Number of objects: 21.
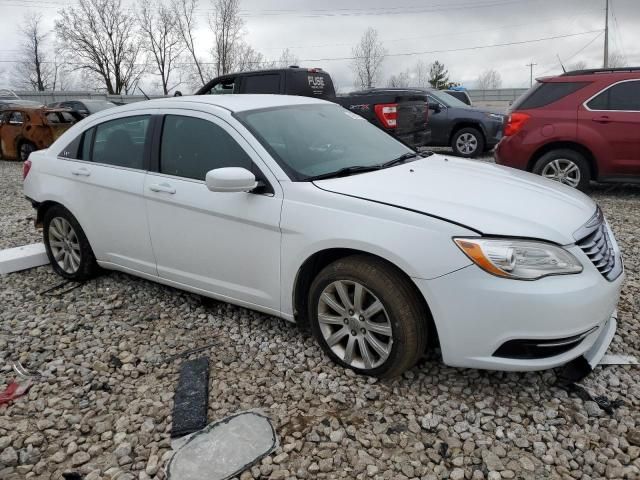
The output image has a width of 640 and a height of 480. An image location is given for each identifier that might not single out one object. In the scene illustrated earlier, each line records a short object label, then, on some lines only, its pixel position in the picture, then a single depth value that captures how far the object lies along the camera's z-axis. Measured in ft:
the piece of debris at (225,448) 7.81
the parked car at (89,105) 50.65
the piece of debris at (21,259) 16.16
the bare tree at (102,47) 153.17
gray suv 37.27
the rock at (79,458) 8.14
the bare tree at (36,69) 191.01
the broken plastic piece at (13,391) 9.81
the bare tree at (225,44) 124.77
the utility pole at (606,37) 108.47
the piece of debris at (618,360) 10.06
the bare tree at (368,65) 156.46
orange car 42.83
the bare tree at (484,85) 242.37
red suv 22.45
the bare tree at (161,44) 150.51
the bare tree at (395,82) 180.88
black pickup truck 28.22
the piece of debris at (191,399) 8.80
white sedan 8.39
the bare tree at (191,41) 138.95
